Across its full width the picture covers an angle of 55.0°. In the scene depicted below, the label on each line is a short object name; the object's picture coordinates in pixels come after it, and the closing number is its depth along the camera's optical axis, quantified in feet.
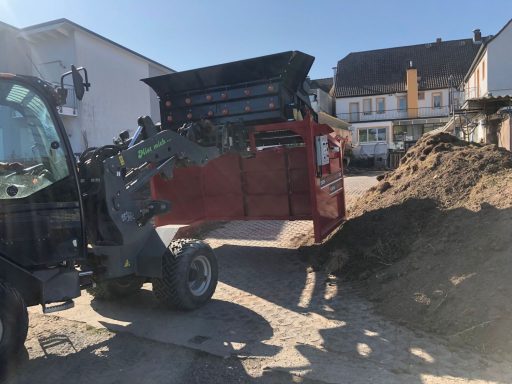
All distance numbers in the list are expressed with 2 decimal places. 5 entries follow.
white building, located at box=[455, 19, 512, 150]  50.83
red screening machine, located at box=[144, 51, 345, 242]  22.68
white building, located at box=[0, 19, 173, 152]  64.85
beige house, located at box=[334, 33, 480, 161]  161.99
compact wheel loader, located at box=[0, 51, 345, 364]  13.74
